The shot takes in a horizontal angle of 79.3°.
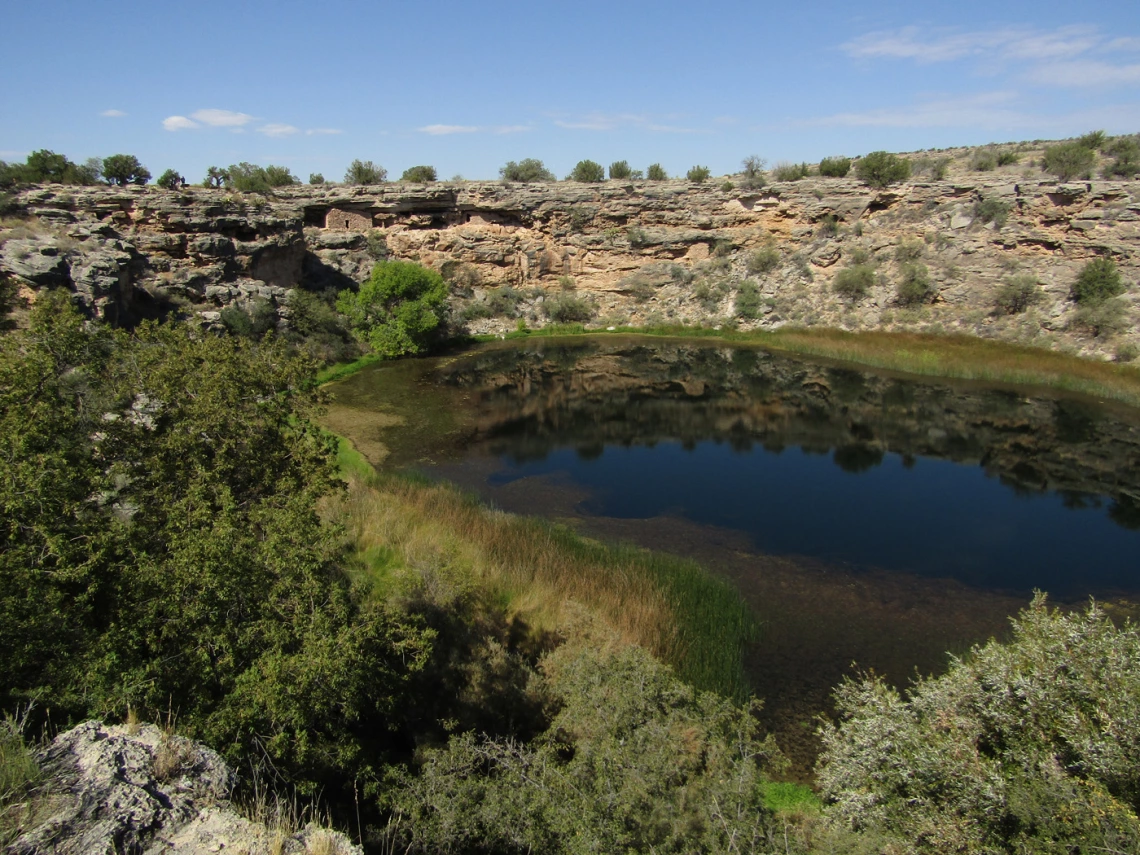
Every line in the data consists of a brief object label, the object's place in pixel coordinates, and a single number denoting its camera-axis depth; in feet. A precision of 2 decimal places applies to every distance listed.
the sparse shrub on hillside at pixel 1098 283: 123.44
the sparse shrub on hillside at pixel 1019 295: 130.72
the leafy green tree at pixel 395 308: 131.34
